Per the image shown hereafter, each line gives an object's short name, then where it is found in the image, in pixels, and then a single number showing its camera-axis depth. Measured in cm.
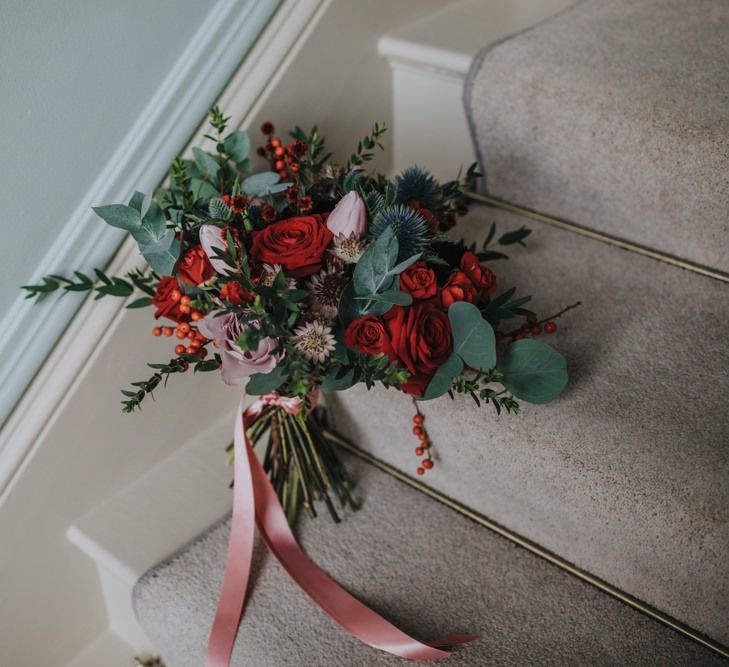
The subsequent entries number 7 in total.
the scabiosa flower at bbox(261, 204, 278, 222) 86
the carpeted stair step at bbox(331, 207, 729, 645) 89
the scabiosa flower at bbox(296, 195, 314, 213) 87
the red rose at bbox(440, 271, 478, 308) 83
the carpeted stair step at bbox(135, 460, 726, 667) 93
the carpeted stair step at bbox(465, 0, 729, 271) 107
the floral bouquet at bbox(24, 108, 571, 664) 79
